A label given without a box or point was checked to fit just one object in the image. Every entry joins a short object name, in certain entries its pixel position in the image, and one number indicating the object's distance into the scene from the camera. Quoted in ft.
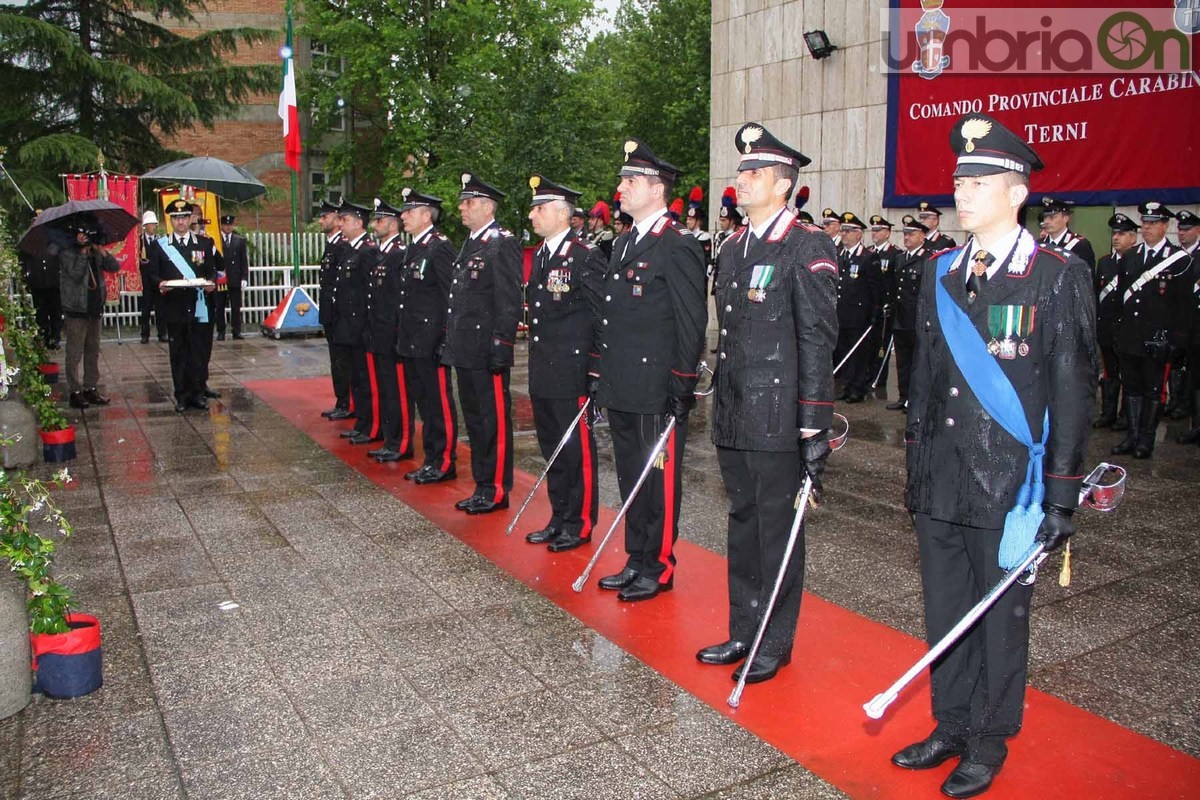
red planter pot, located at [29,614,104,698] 13.38
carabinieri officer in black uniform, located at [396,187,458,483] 24.62
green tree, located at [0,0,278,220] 62.08
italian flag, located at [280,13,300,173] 59.26
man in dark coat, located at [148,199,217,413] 35.22
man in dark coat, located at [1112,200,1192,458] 28.27
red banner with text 36.63
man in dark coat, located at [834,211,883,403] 39.60
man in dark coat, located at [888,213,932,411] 36.24
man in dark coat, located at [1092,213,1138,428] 31.37
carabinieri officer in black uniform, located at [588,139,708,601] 16.20
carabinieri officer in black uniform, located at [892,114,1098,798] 10.66
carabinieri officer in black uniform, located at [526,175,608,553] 19.71
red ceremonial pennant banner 59.11
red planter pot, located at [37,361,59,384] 39.81
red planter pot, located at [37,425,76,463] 27.09
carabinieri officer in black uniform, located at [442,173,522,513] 21.97
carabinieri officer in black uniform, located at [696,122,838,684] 13.35
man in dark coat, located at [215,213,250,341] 59.44
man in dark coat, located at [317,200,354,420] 31.60
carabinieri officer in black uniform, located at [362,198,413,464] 26.91
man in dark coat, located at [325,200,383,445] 29.53
